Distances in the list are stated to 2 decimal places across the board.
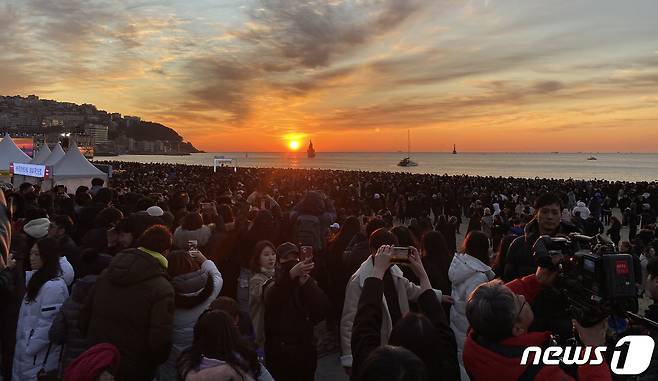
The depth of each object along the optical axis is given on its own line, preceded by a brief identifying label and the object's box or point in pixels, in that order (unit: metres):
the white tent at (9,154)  18.73
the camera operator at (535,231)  3.40
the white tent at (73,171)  15.16
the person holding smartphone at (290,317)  2.86
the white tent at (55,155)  18.21
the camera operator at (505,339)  1.67
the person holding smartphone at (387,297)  2.63
